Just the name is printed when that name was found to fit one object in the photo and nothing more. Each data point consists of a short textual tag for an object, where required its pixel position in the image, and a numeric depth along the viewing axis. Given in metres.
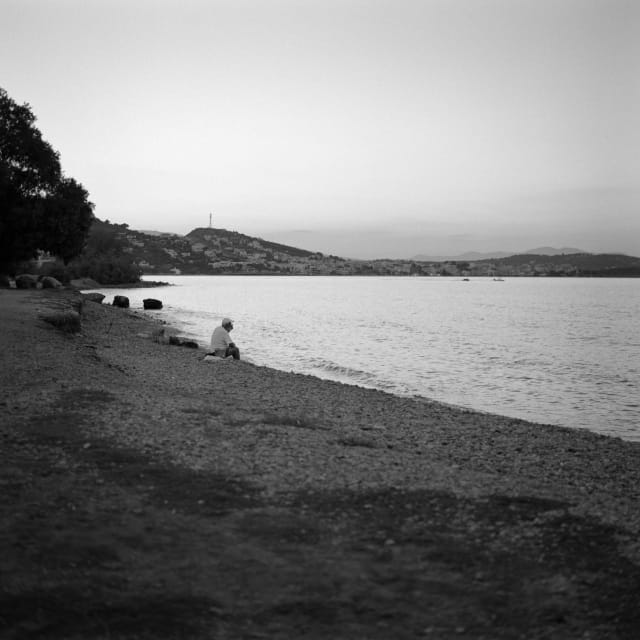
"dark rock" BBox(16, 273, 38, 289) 51.99
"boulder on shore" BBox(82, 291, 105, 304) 57.09
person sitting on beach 23.33
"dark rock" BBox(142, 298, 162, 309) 67.12
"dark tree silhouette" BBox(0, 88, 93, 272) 37.91
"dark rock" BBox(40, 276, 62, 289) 54.12
